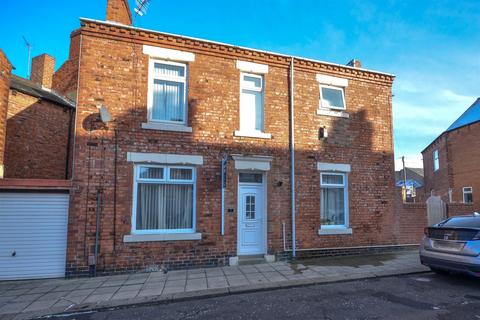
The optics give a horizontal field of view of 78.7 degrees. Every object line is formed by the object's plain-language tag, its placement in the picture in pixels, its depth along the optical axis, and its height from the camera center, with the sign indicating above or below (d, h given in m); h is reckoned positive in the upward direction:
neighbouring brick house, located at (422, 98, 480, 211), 22.02 +2.98
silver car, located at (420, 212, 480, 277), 6.10 -1.11
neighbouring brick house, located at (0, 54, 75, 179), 10.53 +2.33
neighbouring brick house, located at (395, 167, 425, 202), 34.69 +3.03
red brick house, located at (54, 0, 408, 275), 7.93 +1.26
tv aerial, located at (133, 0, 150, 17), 9.33 +6.02
